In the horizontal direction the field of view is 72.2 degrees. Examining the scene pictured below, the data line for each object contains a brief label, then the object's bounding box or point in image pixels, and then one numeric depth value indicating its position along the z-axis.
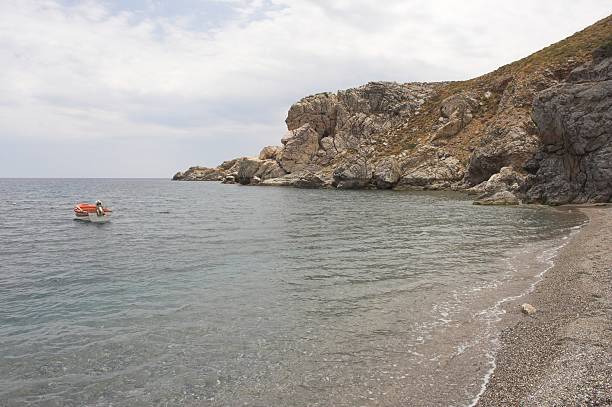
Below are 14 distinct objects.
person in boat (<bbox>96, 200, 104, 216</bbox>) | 38.81
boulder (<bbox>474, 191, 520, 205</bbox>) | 48.94
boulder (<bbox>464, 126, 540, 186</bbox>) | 65.31
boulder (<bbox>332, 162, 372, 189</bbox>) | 91.81
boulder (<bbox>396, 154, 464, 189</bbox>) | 80.88
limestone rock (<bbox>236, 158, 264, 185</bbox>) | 127.38
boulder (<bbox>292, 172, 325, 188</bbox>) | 104.25
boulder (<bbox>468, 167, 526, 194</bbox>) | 57.69
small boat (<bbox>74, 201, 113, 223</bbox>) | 38.81
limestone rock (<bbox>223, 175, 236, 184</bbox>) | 142.00
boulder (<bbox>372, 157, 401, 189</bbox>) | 86.61
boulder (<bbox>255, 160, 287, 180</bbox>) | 121.00
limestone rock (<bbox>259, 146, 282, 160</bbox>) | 134.25
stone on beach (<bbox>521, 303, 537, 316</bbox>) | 12.24
